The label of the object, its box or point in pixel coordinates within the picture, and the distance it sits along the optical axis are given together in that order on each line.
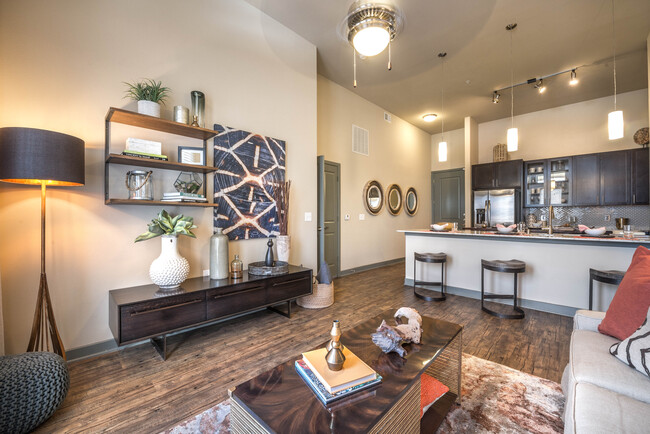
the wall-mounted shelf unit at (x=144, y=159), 2.27
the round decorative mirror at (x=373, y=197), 5.89
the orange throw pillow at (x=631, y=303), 1.41
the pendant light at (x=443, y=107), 4.31
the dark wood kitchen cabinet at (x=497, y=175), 6.22
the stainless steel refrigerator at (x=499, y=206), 6.18
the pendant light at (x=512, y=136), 3.59
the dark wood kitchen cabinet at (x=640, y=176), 4.98
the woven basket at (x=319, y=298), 3.53
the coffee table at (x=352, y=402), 0.95
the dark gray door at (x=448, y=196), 7.58
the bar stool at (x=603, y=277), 2.66
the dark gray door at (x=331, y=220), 4.69
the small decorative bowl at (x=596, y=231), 3.21
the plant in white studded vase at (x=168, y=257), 2.38
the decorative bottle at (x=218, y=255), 2.75
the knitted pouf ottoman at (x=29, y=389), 1.39
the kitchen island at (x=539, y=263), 3.06
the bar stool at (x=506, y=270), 3.20
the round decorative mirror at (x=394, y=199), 6.57
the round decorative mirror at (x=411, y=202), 7.27
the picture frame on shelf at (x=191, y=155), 2.72
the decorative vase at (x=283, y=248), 3.38
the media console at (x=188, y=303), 2.07
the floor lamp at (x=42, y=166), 1.72
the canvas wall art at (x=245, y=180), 3.07
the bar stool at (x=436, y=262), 3.89
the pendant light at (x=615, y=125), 3.04
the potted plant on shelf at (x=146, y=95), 2.40
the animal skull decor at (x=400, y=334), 1.40
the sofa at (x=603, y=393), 0.97
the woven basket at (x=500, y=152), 6.45
